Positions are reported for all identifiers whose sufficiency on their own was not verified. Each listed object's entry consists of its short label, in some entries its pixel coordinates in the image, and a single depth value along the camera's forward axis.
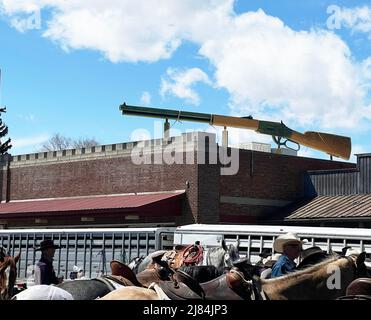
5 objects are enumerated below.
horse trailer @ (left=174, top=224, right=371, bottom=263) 15.16
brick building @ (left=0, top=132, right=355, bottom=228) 31.91
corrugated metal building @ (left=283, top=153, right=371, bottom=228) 30.77
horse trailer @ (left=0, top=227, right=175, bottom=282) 19.28
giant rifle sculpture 37.51
